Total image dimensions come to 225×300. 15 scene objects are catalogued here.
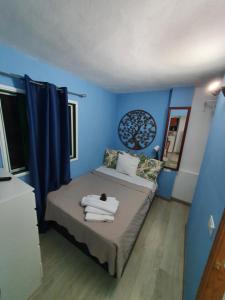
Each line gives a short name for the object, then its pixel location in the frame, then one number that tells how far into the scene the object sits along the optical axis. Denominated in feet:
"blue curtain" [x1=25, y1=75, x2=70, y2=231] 4.79
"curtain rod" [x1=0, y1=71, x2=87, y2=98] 4.01
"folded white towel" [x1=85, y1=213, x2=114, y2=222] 4.43
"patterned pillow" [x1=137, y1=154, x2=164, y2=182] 7.89
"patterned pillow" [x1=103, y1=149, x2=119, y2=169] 9.22
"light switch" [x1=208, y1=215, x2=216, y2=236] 2.65
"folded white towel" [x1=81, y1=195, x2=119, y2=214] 4.80
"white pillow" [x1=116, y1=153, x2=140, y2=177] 8.21
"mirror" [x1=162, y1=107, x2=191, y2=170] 7.60
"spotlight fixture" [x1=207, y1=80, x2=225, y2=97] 5.54
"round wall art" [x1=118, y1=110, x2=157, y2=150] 8.80
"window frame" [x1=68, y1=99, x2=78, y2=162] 6.56
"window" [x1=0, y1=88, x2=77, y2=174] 4.41
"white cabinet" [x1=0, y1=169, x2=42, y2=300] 2.97
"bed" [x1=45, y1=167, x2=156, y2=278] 3.87
